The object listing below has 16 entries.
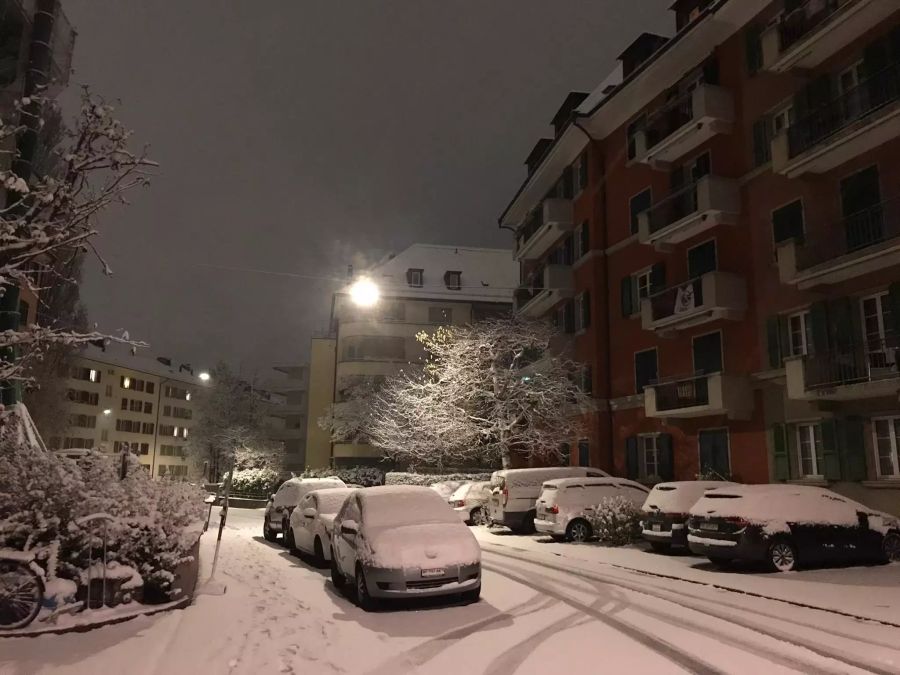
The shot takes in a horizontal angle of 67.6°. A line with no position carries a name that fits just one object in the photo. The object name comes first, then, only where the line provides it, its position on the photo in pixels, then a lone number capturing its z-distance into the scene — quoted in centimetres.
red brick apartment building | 1645
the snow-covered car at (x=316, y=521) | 1378
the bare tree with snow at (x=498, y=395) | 2795
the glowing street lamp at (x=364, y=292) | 2091
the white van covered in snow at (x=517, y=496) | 2058
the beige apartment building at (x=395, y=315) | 4794
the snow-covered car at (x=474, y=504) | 2380
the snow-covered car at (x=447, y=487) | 2710
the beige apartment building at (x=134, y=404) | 7244
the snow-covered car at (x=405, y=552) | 930
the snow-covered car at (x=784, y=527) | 1232
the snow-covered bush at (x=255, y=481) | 3722
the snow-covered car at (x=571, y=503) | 1794
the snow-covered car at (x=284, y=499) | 1864
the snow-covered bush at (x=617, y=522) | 1734
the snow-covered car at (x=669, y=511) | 1511
